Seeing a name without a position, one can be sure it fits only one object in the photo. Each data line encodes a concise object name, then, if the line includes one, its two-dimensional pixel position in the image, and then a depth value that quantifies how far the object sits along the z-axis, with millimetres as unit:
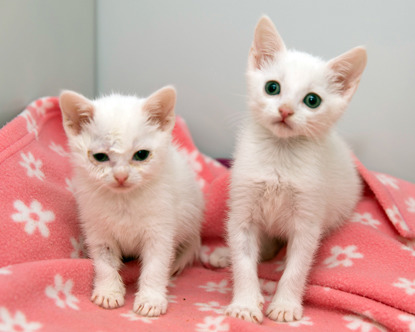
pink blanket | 325
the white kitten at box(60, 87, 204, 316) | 344
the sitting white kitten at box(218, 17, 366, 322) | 356
